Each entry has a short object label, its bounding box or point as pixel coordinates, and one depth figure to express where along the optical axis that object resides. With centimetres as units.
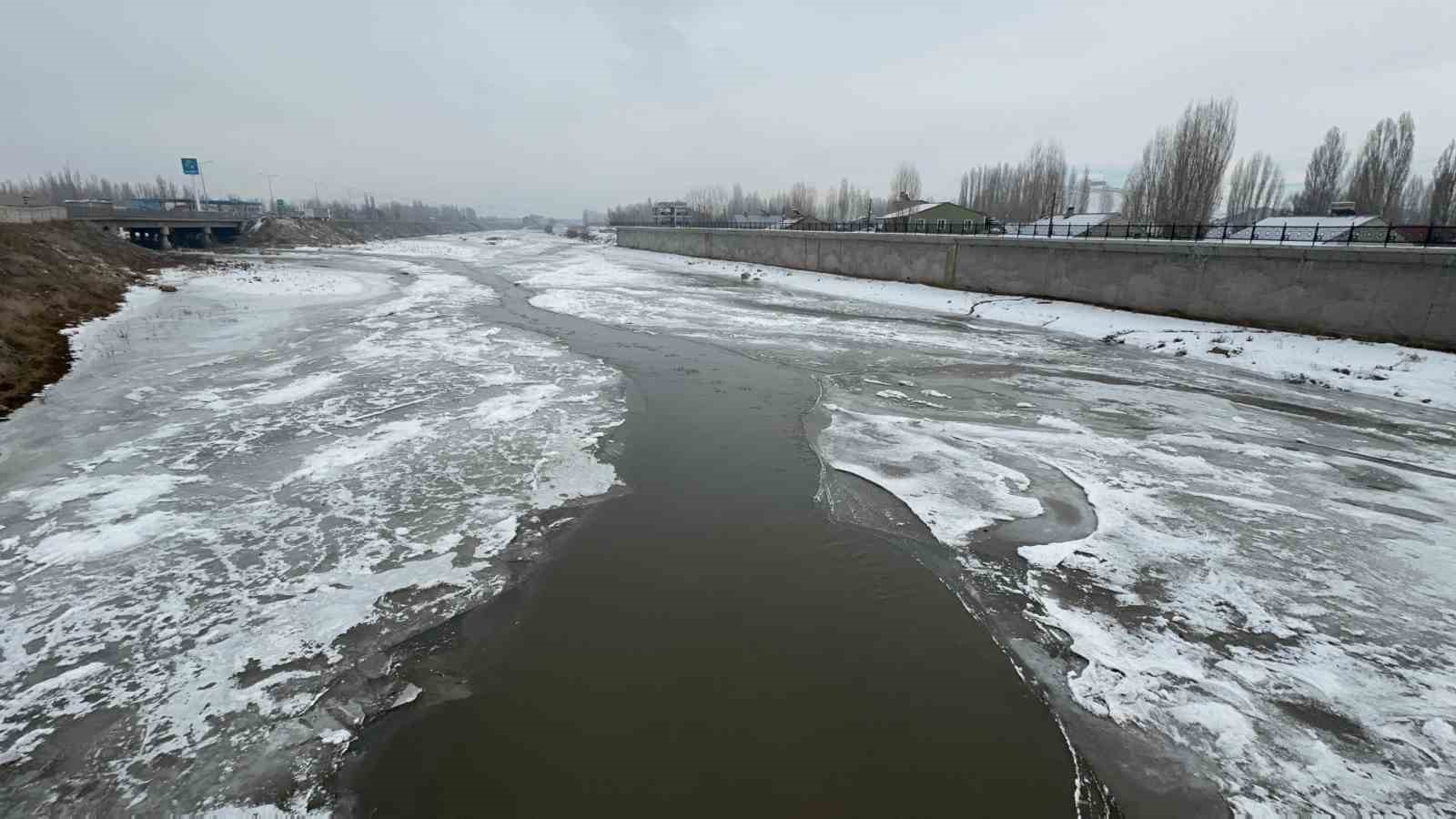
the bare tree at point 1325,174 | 5472
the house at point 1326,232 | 2028
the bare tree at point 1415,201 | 6078
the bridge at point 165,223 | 6122
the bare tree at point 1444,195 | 4342
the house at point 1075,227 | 3871
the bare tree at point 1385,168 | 4825
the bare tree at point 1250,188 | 7188
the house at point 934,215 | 5067
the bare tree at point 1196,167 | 4269
